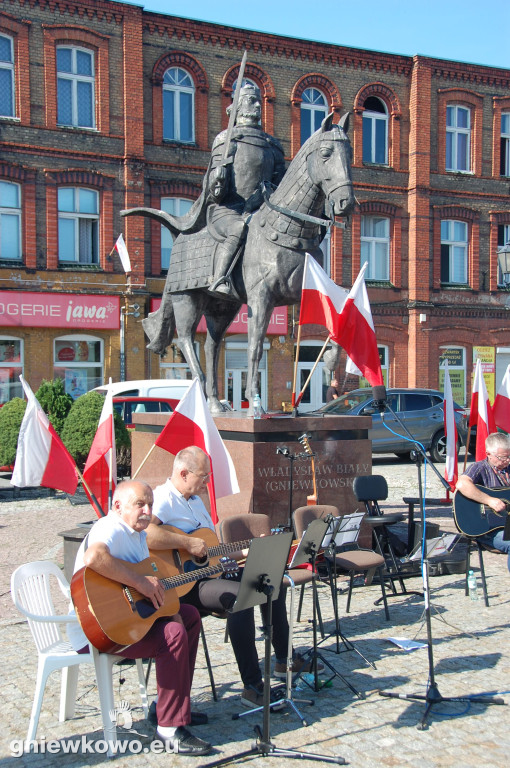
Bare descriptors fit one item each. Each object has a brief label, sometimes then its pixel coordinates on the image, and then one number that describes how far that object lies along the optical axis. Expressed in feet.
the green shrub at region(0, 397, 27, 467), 46.37
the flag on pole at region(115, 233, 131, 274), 75.87
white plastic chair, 13.62
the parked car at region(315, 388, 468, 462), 58.03
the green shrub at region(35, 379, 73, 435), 47.26
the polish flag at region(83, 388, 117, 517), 22.03
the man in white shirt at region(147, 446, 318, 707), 15.92
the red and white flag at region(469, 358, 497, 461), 30.66
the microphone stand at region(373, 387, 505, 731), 15.12
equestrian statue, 27.43
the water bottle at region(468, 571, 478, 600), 23.71
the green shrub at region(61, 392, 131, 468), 43.80
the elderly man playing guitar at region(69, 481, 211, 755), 13.65
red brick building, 76.18
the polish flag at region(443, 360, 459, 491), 30.19
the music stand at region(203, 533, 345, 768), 13.41
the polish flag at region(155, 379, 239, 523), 22.06
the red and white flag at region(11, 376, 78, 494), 19.92
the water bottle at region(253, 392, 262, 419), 27.66
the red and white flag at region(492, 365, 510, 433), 32.55
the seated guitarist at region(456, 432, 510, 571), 22.98
